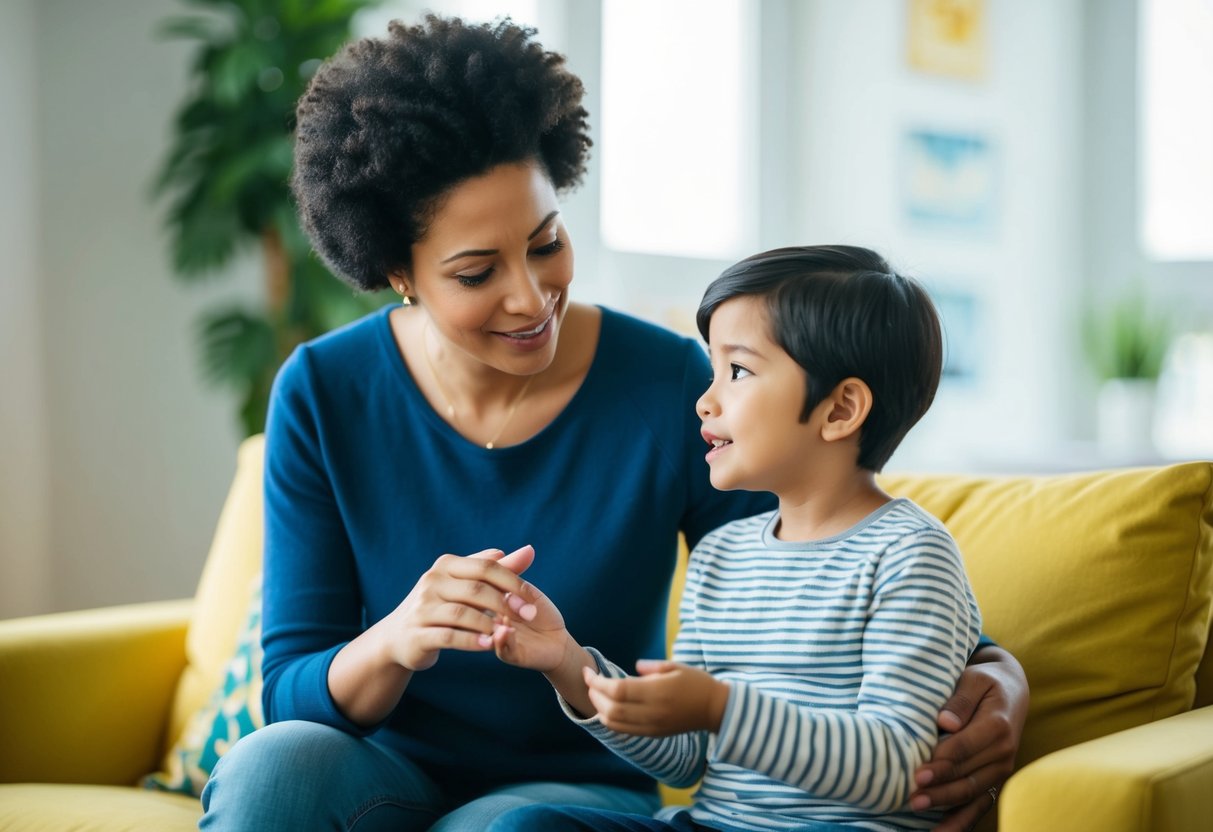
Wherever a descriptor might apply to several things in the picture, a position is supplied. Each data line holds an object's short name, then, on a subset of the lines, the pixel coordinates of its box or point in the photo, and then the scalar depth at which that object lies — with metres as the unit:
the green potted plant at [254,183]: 3.17
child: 1.12
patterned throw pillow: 1.77
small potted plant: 4.10
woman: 1.37
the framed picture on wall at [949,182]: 4.24
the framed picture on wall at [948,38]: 4.23
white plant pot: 4.08
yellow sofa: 1.02
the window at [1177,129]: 4.34
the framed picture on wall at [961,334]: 4.29
